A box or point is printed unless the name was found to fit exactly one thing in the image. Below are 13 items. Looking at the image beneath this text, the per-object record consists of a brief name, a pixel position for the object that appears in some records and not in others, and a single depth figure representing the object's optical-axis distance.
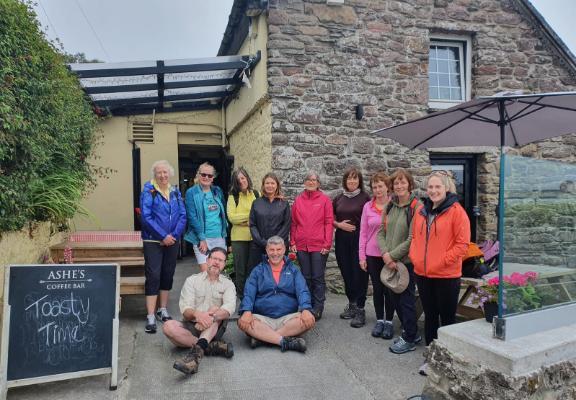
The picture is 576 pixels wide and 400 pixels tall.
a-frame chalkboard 3.01
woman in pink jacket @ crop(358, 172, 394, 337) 4.34
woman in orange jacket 3.42
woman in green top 3.98
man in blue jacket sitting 3.93
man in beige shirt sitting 3.74
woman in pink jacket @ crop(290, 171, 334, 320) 4.71
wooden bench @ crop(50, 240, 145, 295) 5.06
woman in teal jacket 4.68
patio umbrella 3.79
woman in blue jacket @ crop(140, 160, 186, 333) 4.30
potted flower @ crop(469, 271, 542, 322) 2.84
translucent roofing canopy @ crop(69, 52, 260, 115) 6.22
